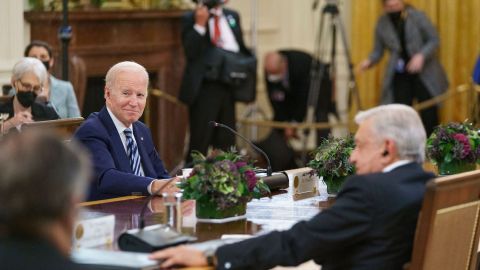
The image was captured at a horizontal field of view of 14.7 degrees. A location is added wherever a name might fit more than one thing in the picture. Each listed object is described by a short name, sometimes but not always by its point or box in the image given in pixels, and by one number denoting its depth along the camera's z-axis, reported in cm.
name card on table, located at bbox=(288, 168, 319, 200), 749
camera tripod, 1673
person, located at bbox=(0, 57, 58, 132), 1081
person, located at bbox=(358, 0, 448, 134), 1696
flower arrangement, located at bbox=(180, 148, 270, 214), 631
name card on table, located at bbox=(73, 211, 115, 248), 549
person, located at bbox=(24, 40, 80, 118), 1183
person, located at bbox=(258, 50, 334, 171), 1698
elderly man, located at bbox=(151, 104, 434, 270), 536
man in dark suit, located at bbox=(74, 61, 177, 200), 765
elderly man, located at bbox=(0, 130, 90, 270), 335
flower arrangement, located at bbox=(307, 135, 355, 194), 748
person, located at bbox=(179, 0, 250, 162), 1498
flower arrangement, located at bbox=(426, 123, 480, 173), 831
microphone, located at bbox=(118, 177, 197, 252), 539
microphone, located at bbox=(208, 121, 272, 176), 765
